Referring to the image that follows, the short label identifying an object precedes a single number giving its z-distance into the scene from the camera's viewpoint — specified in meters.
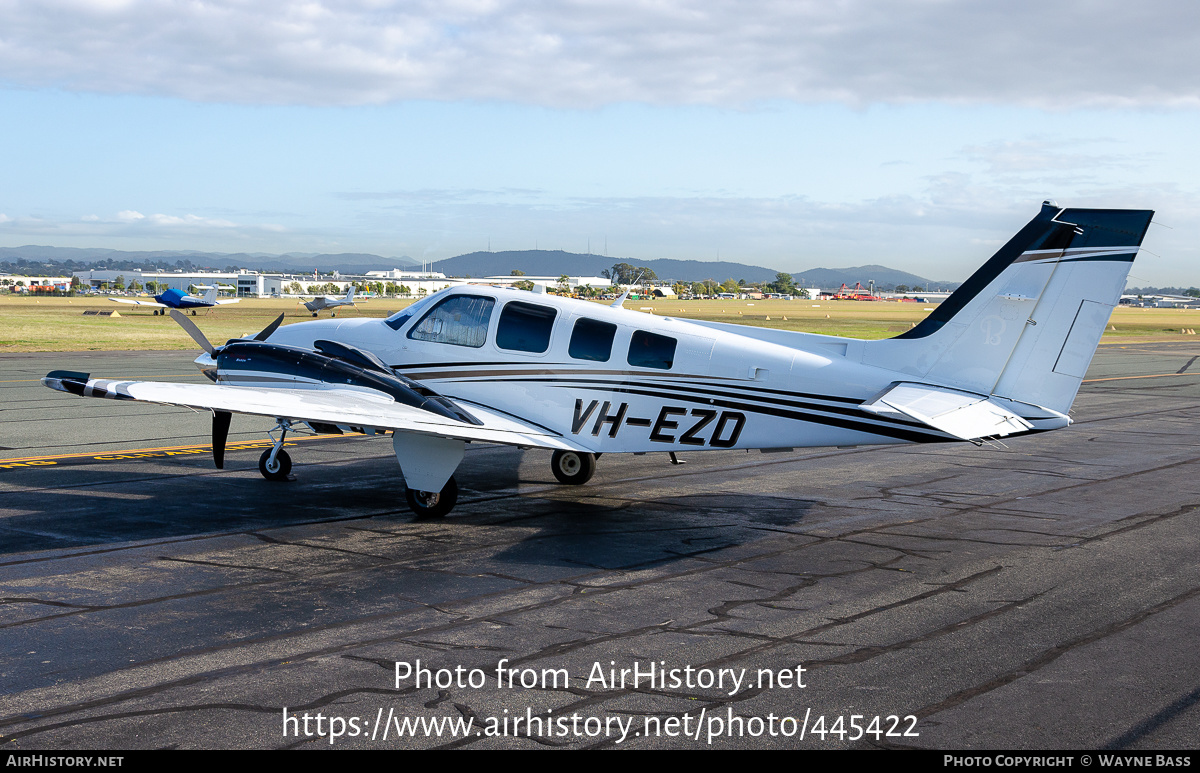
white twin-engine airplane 10.95
